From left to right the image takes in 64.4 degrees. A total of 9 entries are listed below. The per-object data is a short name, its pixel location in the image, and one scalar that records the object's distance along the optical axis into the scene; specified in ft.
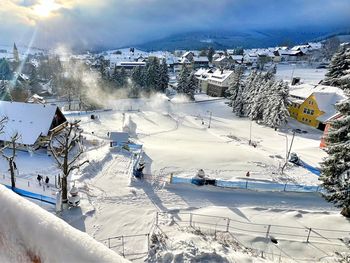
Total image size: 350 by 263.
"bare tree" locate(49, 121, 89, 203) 100.72
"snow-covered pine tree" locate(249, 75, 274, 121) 172.76
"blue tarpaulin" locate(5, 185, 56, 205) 61.16
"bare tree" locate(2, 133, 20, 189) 65.85
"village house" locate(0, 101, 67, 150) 99.40
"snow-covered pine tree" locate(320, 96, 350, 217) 52.60
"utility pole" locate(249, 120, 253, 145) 134.02
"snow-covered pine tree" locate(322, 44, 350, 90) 195.72
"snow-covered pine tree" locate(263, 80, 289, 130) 157.79
